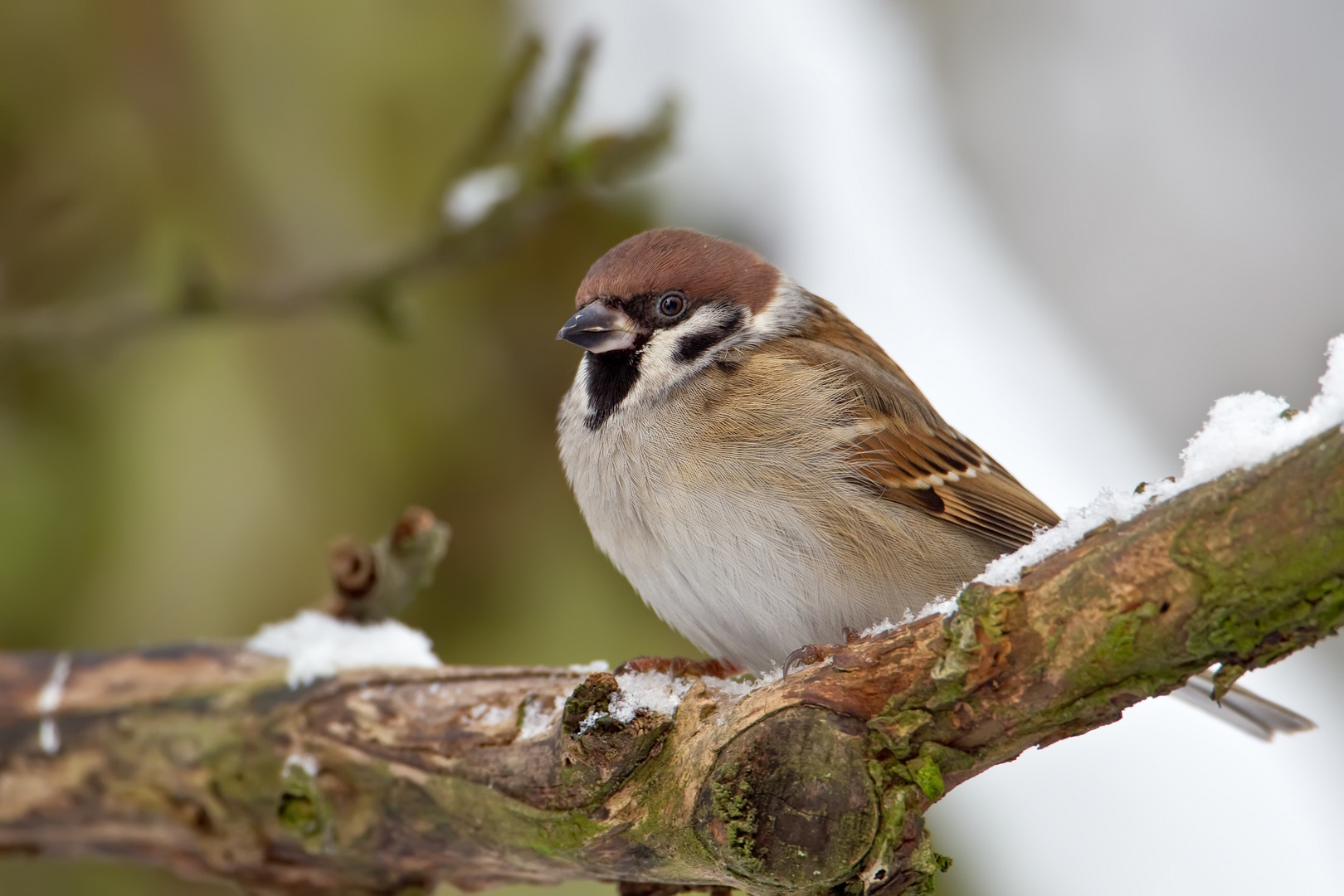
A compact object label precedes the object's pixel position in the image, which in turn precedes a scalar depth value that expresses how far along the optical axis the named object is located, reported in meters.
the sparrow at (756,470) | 5.28
